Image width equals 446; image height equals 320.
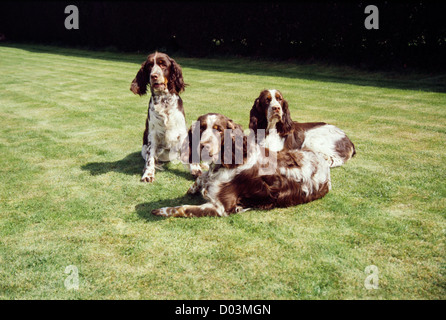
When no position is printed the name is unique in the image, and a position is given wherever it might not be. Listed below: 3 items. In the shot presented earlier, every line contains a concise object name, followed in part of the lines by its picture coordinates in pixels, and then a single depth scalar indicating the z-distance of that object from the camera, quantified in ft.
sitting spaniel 16.63
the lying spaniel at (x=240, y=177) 11.89
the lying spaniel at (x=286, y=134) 16.81
